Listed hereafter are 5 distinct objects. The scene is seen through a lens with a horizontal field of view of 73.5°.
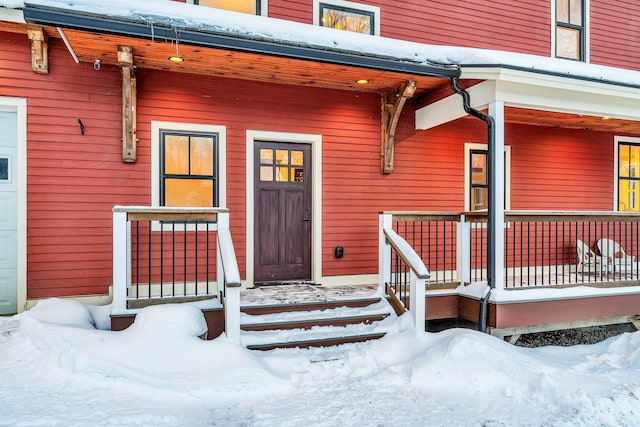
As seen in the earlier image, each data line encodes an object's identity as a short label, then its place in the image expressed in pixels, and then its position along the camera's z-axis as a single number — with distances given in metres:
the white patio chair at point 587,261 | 7.18
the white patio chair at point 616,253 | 7.08
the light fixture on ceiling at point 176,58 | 4.72
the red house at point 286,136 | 4.82
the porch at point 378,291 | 4.25
